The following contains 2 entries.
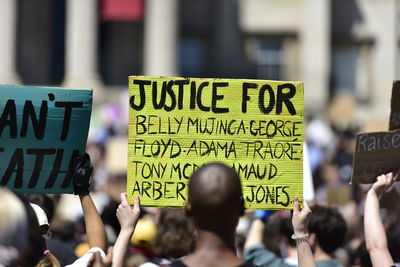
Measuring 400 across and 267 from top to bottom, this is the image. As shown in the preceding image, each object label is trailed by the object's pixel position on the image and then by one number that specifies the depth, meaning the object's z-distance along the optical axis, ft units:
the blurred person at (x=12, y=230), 25.16
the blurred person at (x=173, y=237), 44.92
